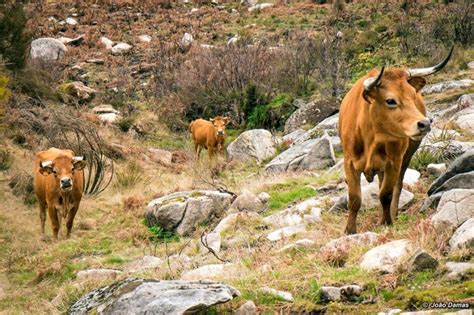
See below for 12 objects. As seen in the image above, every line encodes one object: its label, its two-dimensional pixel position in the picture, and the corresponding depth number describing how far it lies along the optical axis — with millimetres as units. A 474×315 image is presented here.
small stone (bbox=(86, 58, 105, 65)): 33438
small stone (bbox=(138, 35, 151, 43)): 36894
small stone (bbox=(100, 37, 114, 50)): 35984
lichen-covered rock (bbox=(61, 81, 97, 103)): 26703
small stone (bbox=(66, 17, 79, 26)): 39859
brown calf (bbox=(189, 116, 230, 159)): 21250
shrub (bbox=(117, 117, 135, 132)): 24266
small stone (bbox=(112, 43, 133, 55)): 35212
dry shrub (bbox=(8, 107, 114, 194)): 16391
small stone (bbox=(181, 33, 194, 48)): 34469
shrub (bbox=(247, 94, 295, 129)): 23141
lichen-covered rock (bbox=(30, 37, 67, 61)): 32719
